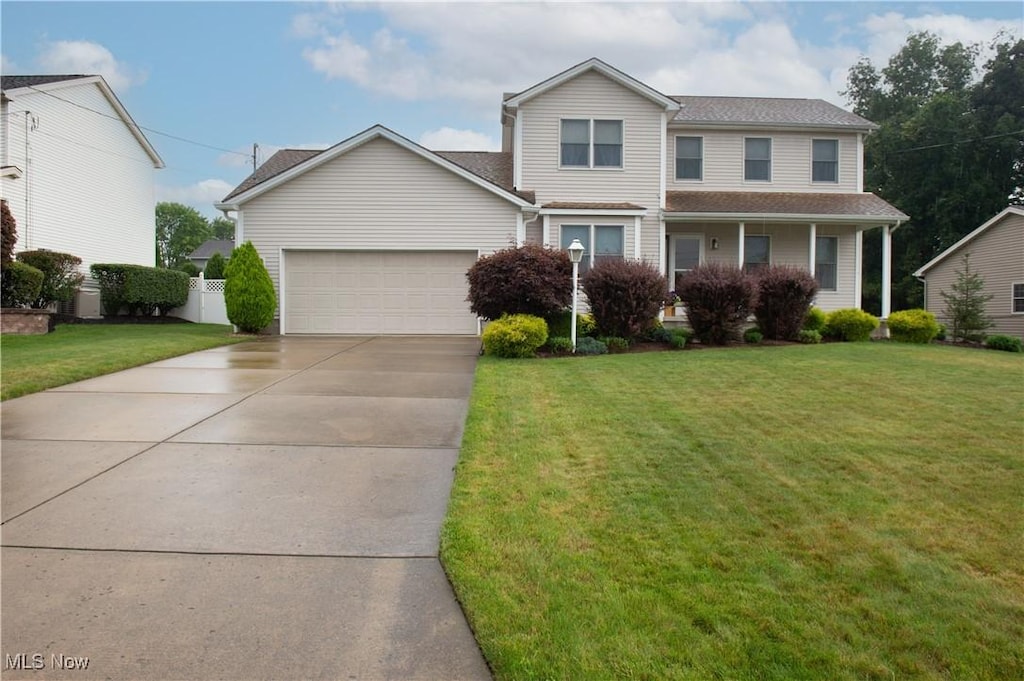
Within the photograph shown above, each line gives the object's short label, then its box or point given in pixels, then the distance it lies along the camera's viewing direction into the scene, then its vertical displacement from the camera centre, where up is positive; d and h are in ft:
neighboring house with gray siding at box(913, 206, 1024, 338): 74.74 +8.23
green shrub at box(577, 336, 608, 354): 42.39 -1.08
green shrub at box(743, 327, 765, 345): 48.60 -0.42
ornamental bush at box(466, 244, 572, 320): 43.11 +3.07
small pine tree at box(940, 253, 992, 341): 57.16 +1.59
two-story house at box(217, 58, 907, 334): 55.93 +11.27
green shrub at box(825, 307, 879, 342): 52.11 +0.62
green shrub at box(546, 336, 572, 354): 42.39 -1.03
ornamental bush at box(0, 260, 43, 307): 47.62 +2.99
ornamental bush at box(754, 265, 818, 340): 48.55 +2.37
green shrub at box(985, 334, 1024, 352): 53.62 -0.88
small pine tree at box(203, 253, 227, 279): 110.01 +9.90
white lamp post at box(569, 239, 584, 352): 42.11 +4.73
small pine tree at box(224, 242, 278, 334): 52.34 +2.87
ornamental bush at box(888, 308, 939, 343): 53.26 +0.43
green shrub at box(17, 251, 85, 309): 53.26 +4.16
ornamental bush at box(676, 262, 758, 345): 45.52 +2.15
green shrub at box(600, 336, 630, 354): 44.20 -0.91
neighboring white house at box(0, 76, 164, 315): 62.34 +16.45
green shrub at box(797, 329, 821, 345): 50.08 -0.48
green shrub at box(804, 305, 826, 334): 52.60 +0.83
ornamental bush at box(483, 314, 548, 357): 40.01 -0.51
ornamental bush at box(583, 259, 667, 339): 44.16 +2.36
